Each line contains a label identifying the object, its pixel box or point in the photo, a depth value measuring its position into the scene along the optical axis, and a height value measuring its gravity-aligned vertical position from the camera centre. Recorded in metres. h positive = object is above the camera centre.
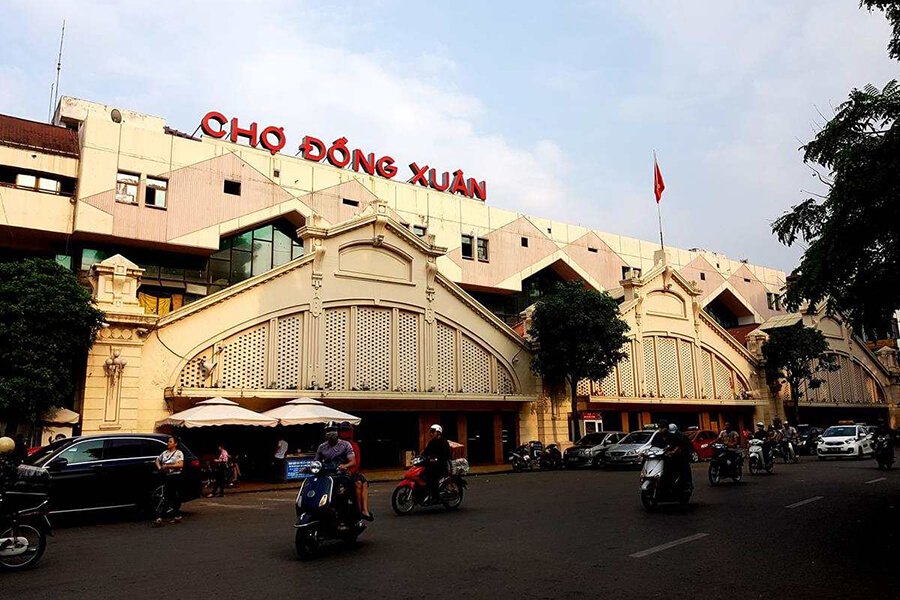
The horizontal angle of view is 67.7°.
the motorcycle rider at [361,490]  9.60 -0.89
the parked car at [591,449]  27.48 -1.04
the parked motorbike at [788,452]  27.20 -1.28
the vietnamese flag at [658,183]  40.47 +14.20
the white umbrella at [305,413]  21.58 +0.48
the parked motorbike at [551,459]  28.02 -1.43
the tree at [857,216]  9.14 +2.91
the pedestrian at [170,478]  12.70 -0.92
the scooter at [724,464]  17.12 -1.07
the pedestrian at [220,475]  18.89 -1.26
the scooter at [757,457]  19.97 -1.06
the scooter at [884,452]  21.31 -1.04
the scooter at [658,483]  12.33 -1.11
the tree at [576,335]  29.39 +3.88
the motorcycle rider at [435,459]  13.02 -0.65
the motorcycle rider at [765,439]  20.50 -0.57
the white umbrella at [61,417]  20.12 +0.45
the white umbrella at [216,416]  20.11 +0.40
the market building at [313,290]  23.95 +6.07
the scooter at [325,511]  8.62 -1.10
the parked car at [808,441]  34.84 -1.05
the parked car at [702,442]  29.03 -0.89
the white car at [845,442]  27.89 -0.93
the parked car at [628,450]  25.11 -1.03
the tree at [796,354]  40.22 +3.94
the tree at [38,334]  18.69 +2.78
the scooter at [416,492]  12.88 -1.25
